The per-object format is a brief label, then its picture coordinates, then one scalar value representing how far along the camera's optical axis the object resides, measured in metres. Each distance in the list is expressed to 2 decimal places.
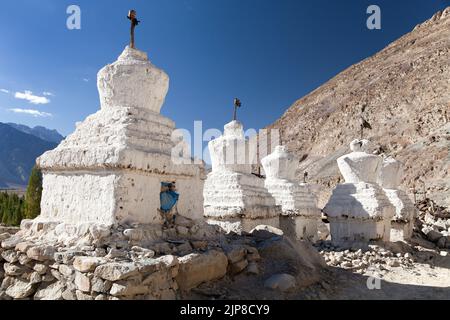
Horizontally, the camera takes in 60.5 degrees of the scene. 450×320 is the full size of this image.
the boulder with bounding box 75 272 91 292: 3.95
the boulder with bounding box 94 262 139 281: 3.80
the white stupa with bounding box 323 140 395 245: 9.49
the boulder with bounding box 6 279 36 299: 4.38
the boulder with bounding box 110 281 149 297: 3.78
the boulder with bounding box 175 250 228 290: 4.52
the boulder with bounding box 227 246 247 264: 5.27
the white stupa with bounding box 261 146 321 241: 11.04
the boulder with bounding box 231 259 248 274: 5.28
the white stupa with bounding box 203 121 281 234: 8.80
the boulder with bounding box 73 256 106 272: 3.95
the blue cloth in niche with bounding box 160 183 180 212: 5.47
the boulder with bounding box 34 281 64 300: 4.20
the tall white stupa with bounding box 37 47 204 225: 4.88
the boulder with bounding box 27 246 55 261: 4.40
